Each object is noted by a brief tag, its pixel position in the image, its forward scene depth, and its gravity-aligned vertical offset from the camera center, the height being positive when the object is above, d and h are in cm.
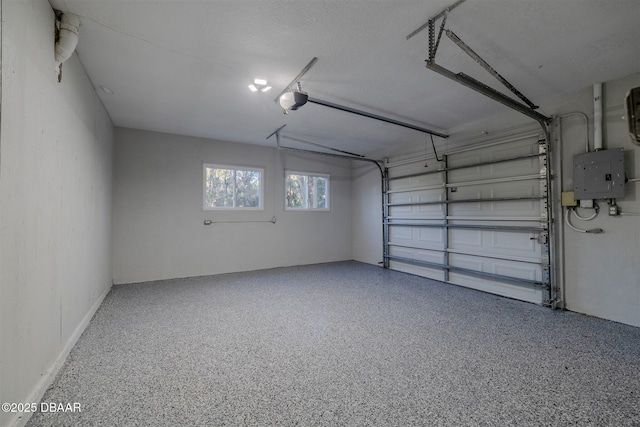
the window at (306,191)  593 +57
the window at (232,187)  510 +56
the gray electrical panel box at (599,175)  273 +42
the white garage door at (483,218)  343 -6
